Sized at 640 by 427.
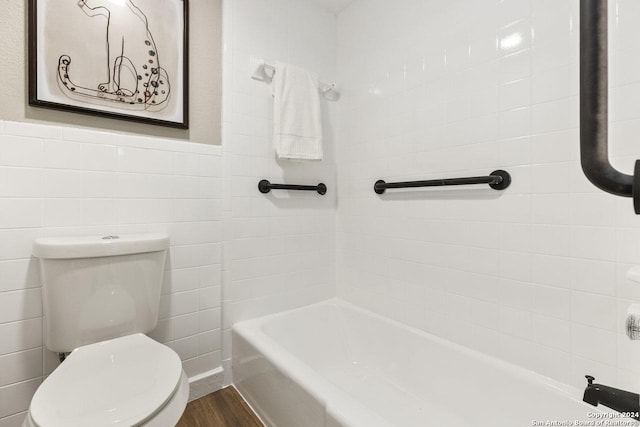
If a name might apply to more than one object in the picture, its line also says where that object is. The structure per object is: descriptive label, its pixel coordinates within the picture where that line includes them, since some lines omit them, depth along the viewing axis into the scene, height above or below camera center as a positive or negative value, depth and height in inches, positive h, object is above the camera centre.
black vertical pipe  13.8 +5.0
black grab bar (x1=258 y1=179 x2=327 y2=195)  66.7 +4.8
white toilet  32.3 -18.5
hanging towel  66.2 +20.3
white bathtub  41.4 -27.3
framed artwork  46.5 +24.3
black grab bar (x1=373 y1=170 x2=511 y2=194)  48.1 +4.6
